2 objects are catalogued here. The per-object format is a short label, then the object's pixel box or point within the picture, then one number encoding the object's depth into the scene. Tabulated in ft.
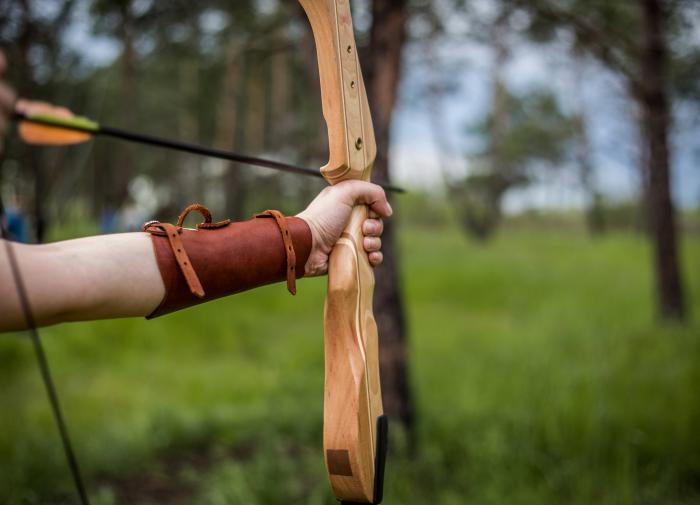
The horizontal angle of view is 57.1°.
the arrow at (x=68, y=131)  2.84
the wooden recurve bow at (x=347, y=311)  3.92
